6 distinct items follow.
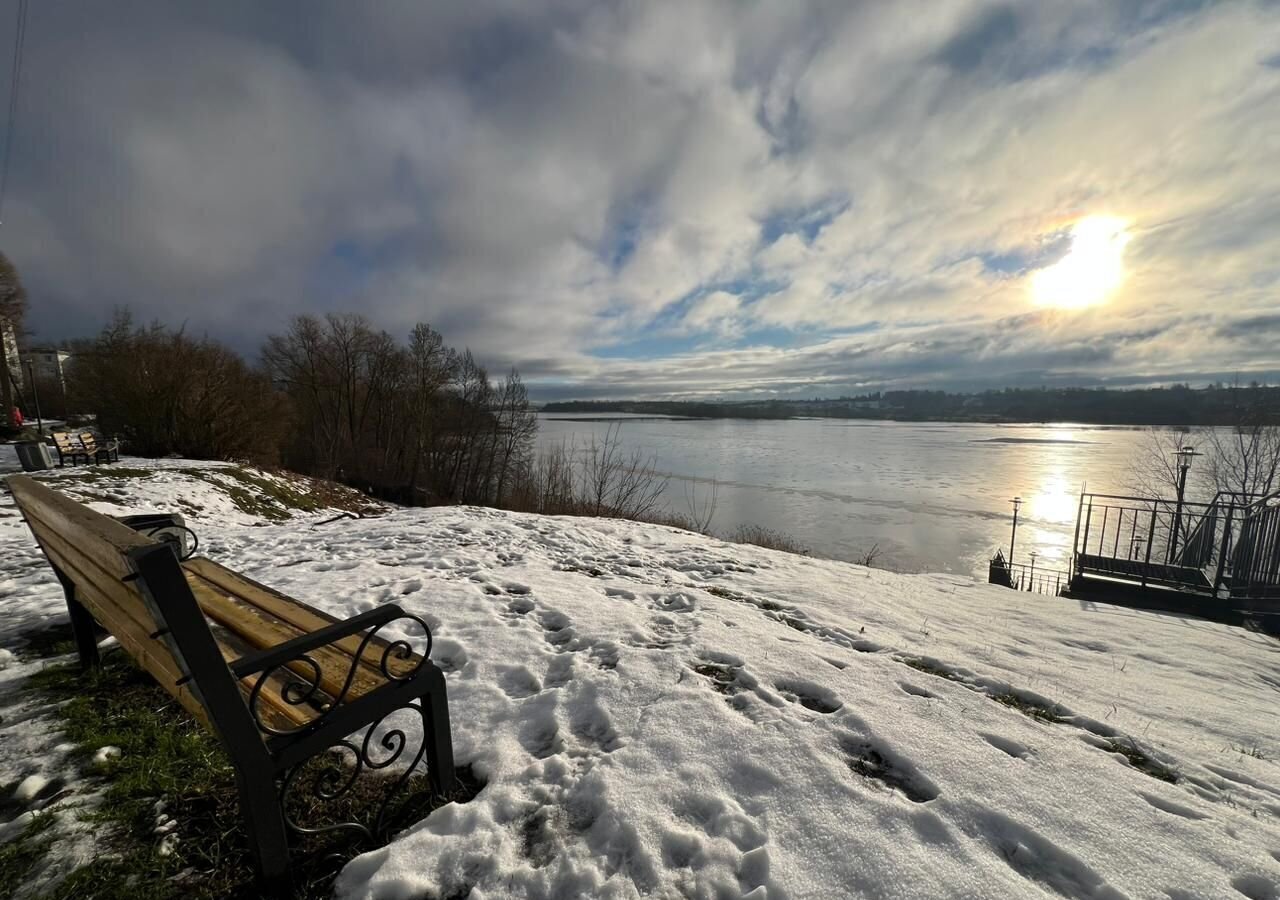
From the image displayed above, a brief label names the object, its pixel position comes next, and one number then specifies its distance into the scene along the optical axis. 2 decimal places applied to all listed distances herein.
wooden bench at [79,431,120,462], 12.01
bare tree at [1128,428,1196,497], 22.36
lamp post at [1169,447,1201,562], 9.77
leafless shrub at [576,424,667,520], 15.52
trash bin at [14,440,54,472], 10.77
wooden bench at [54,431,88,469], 11.46
